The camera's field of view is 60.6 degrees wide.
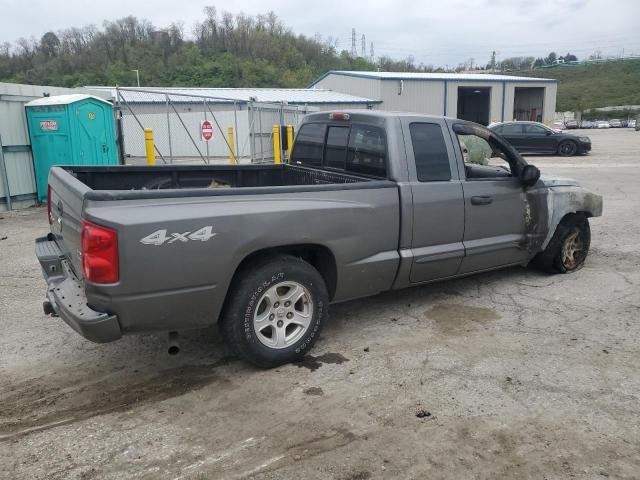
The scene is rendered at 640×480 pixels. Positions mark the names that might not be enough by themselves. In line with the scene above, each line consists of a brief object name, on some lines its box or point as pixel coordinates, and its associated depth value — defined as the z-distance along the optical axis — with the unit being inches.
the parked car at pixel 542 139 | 950.4
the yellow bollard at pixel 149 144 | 545.2
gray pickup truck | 129.3
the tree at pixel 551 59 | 5765.8
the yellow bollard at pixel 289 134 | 679.7
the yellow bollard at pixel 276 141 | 694.5
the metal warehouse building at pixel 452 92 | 1493.6
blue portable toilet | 433.4
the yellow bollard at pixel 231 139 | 674.2
